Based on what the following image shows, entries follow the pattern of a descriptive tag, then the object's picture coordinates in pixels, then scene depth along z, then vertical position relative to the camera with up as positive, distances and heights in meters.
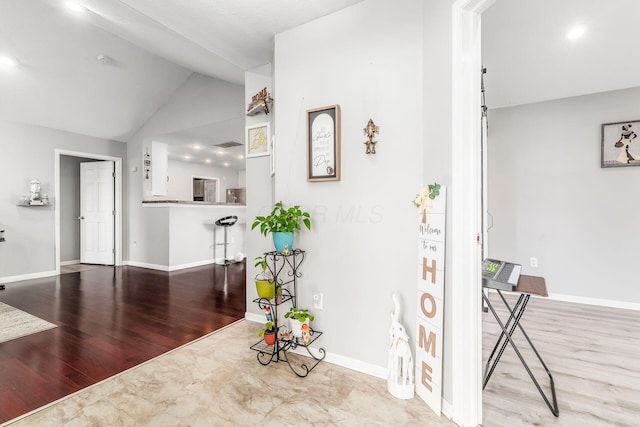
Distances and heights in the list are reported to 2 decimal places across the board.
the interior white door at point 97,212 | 5.64 -0.02
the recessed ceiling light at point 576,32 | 2.11 +1.38
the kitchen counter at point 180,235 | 5.11 -0.47
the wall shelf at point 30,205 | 4.43 +0.10
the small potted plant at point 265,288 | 2.12 -0.59
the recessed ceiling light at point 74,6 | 2.95 +2.22
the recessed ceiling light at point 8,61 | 3.49 +1.91
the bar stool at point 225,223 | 5.51 -0.24
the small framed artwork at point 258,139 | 2.81 +0.74
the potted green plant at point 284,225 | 2.05 -0.11
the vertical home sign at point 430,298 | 1.54 -0.50
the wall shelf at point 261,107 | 2.65 +1.01
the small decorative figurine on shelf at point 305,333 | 2.02 -0.89
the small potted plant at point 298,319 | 2.04 -0.82
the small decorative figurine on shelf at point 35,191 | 4.52 +0.33
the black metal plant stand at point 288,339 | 2.04 -0.98
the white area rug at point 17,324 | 2.50 -1.10
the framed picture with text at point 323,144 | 2.03 +0.51
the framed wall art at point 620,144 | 3.06 +0.74
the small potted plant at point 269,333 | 2.12 -0.94
